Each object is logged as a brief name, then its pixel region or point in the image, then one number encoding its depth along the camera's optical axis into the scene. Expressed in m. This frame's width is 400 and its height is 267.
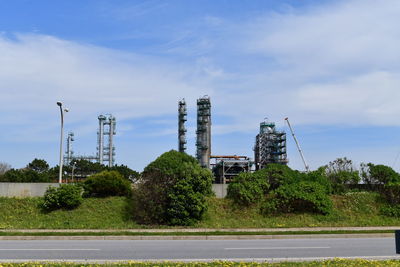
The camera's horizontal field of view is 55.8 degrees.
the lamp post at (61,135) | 22.47
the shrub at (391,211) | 20.59
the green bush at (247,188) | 21.27
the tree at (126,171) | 61.44
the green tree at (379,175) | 22.27
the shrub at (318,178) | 22.32
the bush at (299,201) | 20.16
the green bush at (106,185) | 21.97
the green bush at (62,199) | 20.55
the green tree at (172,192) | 18.28
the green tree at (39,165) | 69.65
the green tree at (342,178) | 22.88
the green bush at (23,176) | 43.62
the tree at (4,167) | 72.28
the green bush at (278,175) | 22.02
